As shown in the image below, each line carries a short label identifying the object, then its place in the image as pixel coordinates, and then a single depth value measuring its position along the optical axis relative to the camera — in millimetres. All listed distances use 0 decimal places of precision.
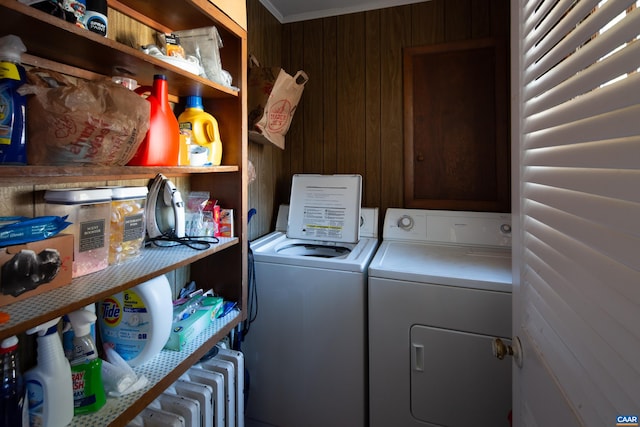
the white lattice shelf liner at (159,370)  908
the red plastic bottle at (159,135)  1061
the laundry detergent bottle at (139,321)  1113
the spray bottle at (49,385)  840
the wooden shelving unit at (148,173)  764
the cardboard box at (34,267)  750
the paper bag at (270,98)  1894
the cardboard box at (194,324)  1240
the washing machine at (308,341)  1623
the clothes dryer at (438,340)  1411
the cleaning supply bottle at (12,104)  720
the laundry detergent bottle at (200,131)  1303
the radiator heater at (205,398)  1124
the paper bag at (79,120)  773
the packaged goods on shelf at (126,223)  1050
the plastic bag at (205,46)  1263
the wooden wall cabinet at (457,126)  2062
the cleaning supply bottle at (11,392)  772
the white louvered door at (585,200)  462
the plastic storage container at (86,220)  917
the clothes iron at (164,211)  1277
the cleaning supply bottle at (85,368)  925
